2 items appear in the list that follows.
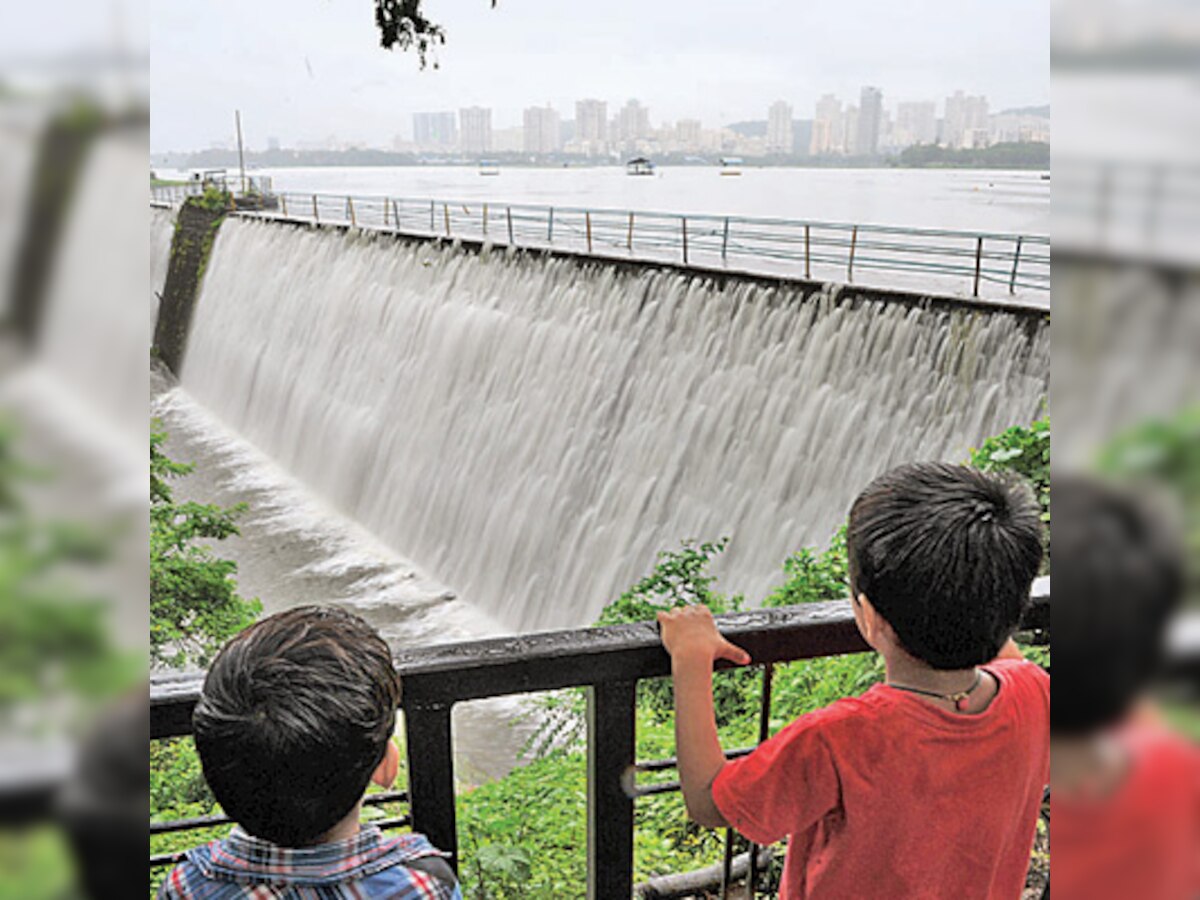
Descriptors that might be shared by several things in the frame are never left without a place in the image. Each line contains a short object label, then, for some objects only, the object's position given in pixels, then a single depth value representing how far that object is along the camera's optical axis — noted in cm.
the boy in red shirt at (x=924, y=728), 101
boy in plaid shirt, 88
